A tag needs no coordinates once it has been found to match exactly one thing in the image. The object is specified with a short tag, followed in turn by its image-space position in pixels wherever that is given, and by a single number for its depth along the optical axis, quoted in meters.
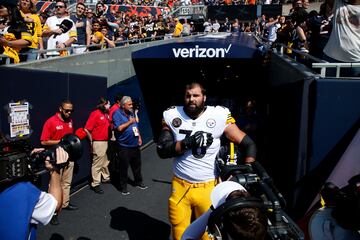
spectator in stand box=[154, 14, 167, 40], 16.09
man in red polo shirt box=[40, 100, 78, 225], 6.18
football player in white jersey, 4.18
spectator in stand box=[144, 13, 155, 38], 16.58
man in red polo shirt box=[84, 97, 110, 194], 7.52
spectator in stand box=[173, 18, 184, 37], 16.23
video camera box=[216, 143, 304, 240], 1.85
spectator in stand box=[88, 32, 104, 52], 10.21
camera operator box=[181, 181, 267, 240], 1.83
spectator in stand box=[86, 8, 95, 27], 9.86
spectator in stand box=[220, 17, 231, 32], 23.10
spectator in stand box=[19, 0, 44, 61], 6.77
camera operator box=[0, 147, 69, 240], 2.42
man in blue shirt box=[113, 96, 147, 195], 7.58
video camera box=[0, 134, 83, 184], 2.54
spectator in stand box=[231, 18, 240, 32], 22.02
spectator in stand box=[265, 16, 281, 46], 14.73
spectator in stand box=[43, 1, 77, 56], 8.38
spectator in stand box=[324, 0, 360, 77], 5.31
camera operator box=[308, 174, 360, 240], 2.32
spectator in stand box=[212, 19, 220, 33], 21.52
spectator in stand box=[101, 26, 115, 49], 10.30
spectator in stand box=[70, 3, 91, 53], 9.69
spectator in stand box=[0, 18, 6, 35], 5.95
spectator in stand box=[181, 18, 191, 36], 17.34
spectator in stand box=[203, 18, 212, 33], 21.38
